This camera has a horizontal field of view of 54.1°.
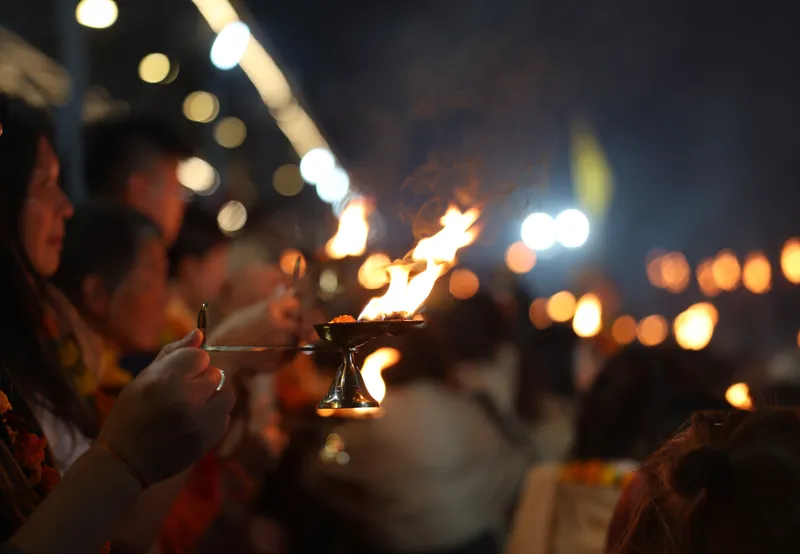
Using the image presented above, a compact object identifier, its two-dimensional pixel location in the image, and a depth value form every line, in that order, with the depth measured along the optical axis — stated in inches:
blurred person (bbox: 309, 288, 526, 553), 144.8
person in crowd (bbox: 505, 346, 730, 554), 100.0
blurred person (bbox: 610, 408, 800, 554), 47.5
